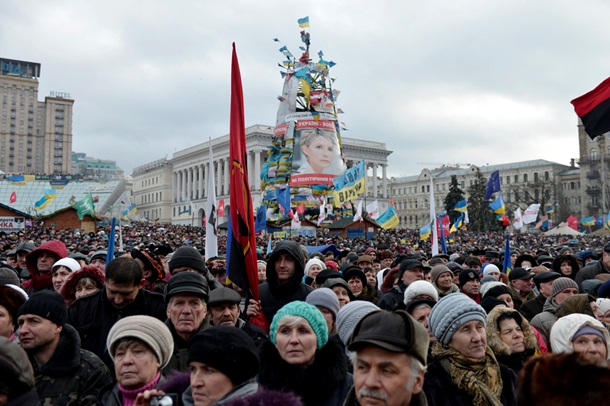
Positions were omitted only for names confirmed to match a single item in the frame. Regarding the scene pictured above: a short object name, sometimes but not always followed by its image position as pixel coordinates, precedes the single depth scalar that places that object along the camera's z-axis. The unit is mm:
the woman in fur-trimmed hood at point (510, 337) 3510
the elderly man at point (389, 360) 2223
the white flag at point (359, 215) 27422
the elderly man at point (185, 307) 3596
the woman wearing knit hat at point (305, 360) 2930
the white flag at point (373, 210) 29109
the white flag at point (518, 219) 27469
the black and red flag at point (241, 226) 4496
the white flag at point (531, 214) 25141
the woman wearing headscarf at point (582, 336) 3449
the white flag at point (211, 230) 7184
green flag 24328
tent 38719
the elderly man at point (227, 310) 3918
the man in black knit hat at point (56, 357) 2928
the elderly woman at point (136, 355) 2729
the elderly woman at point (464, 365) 2777
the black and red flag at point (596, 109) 6246
